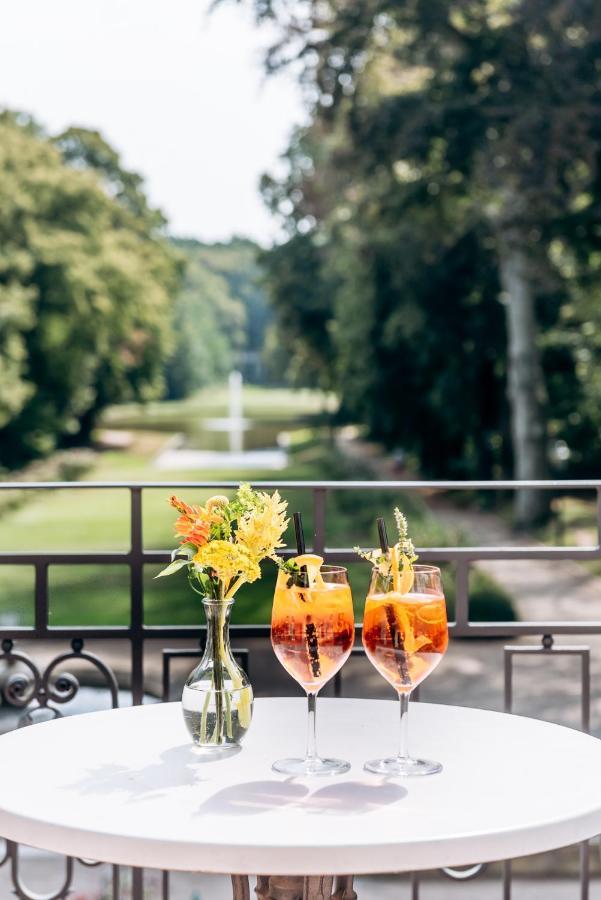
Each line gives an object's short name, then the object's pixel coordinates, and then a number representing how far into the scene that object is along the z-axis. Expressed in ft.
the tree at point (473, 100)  53.01
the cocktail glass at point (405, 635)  5.69
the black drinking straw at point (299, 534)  6.11
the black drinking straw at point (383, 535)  5.84
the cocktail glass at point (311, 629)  5.75
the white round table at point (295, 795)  4.70
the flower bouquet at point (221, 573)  5.86
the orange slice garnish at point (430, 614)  5.68
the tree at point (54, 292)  109.70
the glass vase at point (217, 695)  6.00
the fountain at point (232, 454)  172.76
